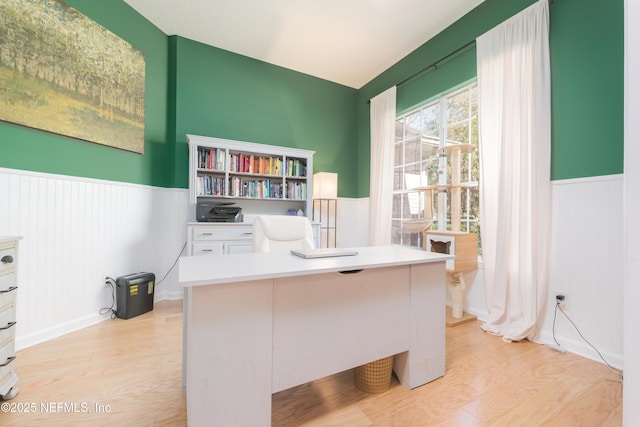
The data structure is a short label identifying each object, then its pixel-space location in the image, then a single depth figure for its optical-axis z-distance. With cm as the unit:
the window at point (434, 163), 259
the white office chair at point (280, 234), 192
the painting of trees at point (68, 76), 178
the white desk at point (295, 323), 91
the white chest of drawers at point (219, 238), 268
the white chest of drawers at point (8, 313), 123
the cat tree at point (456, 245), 226
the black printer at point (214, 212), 280
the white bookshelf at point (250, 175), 290
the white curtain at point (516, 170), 194
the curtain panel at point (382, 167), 342
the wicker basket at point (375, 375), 136
